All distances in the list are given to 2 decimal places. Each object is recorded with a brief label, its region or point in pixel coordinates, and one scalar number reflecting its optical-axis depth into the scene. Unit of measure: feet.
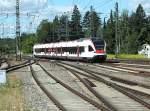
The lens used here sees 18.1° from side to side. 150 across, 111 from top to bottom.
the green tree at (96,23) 515.50
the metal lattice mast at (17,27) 215.20
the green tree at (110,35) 415.85
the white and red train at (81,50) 169.58
